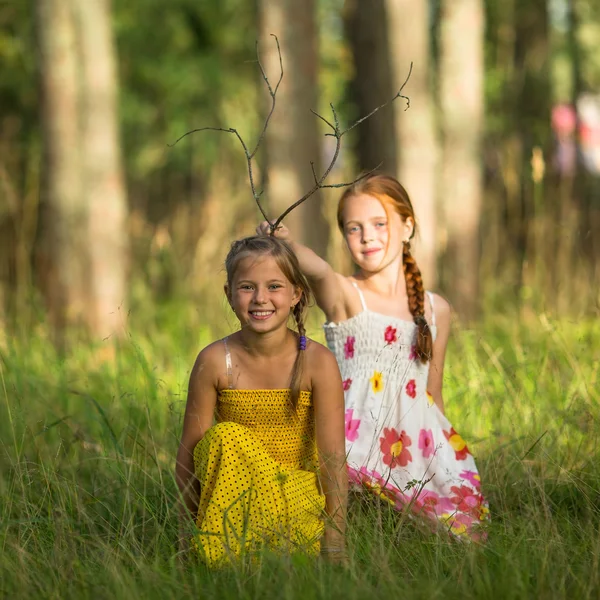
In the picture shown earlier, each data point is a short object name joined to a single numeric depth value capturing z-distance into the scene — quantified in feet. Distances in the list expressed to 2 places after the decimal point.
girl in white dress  23.66
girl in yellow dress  19.62
